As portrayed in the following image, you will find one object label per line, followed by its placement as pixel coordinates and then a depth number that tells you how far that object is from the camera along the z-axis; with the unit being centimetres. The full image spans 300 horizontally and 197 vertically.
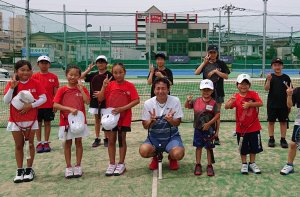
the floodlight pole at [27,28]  1253
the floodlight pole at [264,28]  1742
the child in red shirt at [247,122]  496
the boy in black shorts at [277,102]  632
